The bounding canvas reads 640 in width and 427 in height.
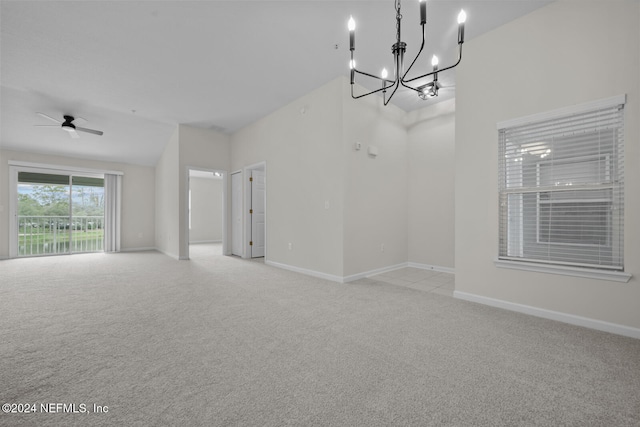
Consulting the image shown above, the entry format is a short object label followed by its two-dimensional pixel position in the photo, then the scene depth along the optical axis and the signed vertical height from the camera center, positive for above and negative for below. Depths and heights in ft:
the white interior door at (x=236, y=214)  19.90 -0.14
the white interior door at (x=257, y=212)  19.49 +0.01
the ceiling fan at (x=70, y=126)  15.46 +5.04
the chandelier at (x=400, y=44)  5.09 +3.82
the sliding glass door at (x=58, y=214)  20.16 -0.12
